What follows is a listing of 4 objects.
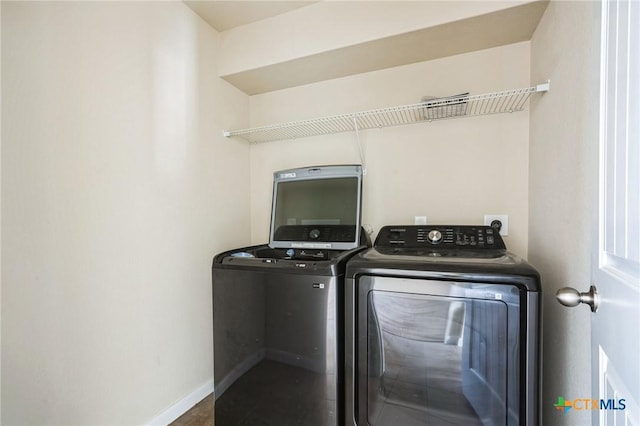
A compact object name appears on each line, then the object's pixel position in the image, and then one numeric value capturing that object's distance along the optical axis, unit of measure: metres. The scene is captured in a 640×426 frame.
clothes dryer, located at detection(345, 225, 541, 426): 1.00
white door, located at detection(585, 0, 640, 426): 0.51
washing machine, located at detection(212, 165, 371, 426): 1.27
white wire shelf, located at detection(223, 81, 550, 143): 1.50
